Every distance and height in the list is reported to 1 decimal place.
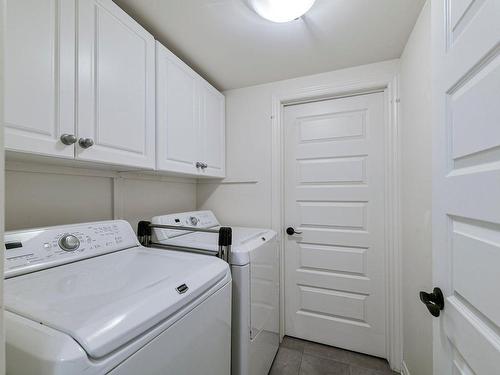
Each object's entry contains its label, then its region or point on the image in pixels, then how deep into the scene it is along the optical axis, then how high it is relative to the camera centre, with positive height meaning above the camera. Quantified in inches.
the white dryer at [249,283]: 47.1 -22.9
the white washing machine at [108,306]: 19.8 -13.2
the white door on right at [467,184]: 20.1 +0.4
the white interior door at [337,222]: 72.3 -11.8
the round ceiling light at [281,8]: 44.9 +37.0
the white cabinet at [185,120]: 55.3 +19.8
